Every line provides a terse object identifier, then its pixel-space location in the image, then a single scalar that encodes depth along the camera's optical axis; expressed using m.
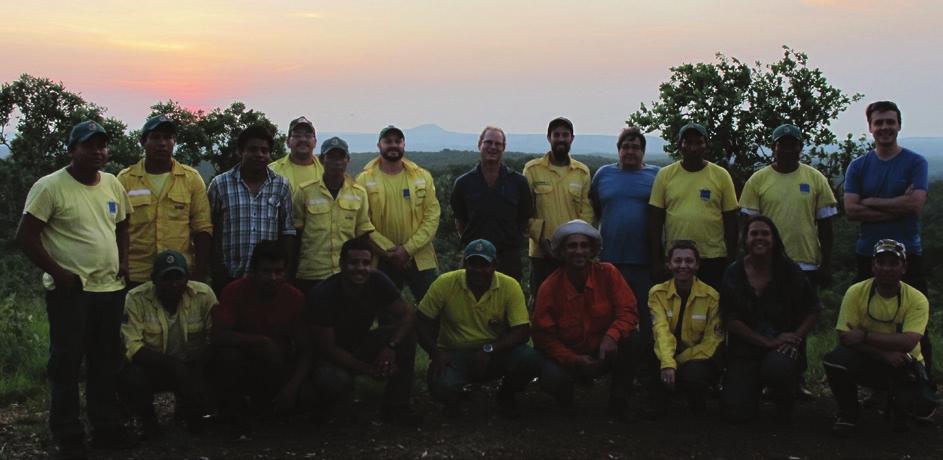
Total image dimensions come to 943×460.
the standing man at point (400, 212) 6.76
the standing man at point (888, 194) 6.23
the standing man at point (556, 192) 6.94
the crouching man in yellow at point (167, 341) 5.48
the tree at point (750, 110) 11.29
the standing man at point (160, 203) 5.77
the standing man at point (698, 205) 6.45
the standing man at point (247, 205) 6.02
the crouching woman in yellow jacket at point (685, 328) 5.97
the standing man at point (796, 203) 6.38
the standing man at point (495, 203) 6.83
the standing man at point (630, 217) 6.70
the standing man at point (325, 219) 6.34
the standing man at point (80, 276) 5.01
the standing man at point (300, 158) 6.56
